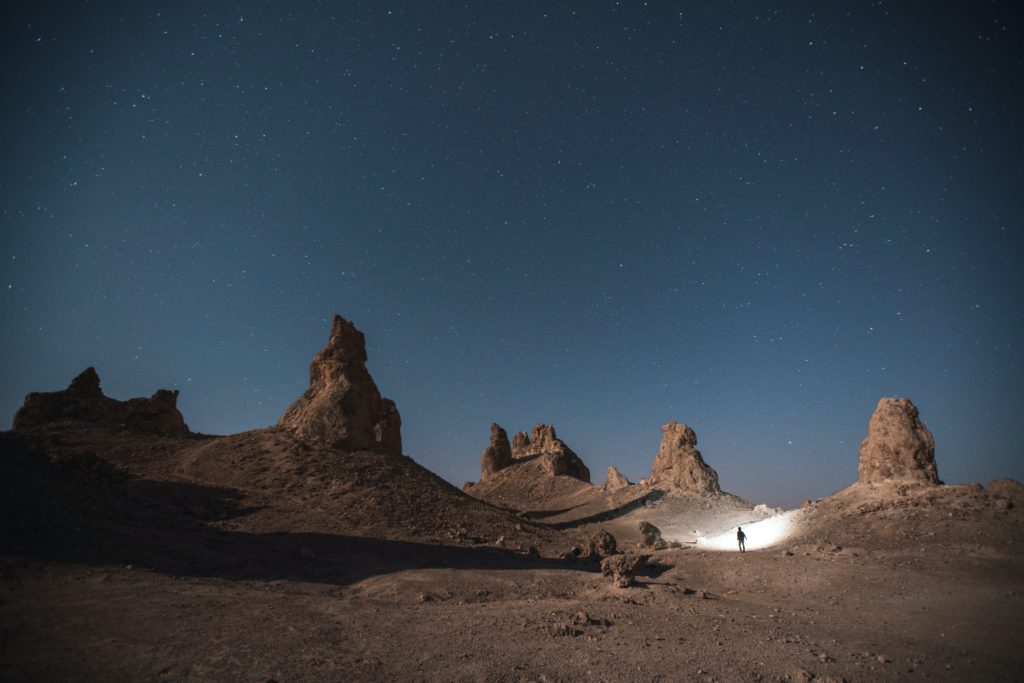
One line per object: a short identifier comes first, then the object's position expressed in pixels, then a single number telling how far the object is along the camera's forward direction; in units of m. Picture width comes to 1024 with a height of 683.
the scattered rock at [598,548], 23.82
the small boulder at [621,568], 15.72
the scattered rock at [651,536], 28.24
